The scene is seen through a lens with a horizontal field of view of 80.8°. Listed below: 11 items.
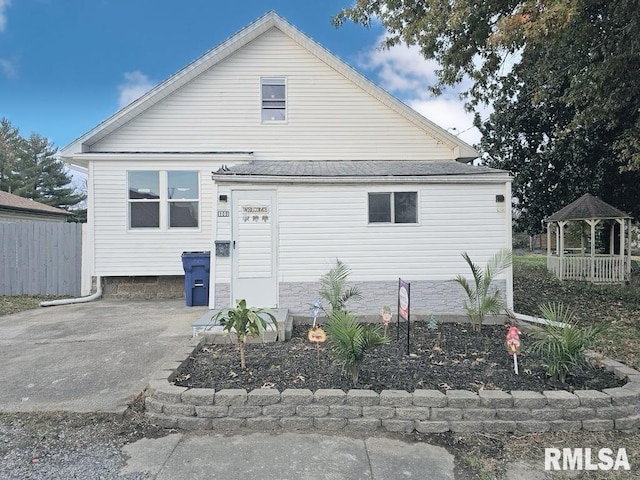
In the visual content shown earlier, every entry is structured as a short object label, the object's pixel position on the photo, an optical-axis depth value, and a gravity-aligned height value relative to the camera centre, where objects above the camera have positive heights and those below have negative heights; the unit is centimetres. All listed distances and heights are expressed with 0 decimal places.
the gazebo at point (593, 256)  1348 -31
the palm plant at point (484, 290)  592 -75
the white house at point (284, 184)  682 +122
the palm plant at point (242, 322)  421 -86
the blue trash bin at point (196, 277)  820 -69
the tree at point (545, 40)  605 +444
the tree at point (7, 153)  3121 +769
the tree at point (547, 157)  1435 +370
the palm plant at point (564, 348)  384 -104
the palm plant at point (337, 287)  597 -69
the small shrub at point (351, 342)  370 -95
